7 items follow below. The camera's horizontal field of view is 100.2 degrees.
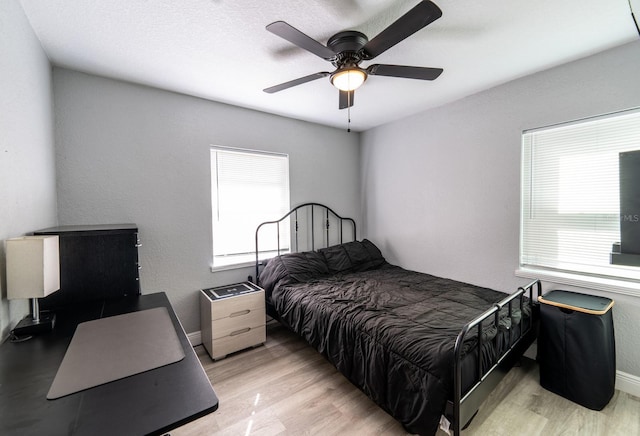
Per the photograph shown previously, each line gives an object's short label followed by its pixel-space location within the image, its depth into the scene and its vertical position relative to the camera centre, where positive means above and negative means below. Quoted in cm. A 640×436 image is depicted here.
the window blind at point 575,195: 196 +12
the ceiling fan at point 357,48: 124 +90
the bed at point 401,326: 138 -75
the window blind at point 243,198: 279 +17
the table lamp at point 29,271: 114 -24
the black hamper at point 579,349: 174 -94
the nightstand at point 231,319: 236 -97
